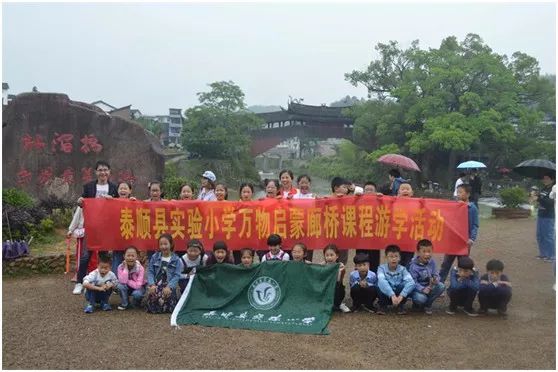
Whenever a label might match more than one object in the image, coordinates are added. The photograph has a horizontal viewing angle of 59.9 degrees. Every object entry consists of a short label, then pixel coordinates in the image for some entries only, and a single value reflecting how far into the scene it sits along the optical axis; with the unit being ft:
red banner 18.69
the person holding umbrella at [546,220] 24.37
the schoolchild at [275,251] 18.03
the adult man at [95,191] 20.12
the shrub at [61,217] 31.19
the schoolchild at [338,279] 17.03
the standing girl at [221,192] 20.40
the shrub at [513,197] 47.42
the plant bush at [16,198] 28.85
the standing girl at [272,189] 20.11
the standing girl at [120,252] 19.65
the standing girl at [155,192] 20.20
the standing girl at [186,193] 20.33
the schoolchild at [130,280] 17.53
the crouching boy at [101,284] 17.24
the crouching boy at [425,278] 16.90
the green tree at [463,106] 68.54
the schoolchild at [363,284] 17.07
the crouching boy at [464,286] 16.76
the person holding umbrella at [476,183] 38.70
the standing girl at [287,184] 20.67
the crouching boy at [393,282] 16.69
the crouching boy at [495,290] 16.69
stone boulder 32.19
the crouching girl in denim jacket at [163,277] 17.08
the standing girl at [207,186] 21.67
